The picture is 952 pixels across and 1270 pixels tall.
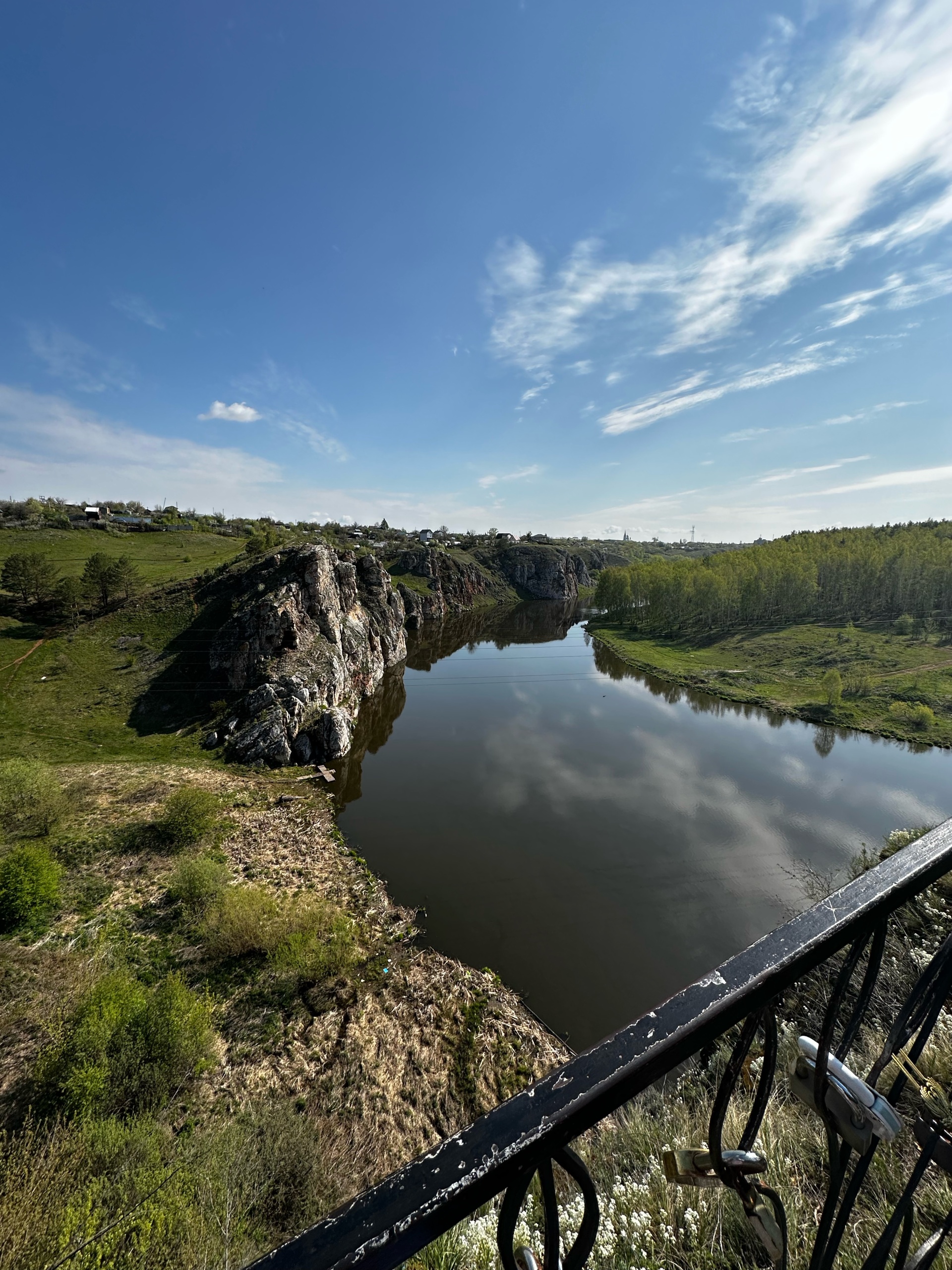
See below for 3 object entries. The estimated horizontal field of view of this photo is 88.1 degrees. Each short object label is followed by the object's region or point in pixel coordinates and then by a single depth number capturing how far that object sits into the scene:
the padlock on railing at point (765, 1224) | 1.61
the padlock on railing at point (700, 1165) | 1.64
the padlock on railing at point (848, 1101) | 1.56
